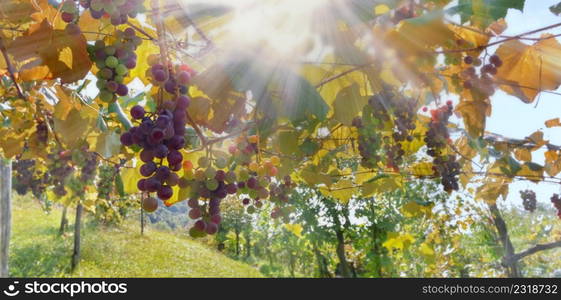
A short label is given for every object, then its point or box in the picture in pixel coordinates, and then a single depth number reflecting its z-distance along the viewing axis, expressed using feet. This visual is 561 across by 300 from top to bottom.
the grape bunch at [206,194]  3.25
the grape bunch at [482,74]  4.36
